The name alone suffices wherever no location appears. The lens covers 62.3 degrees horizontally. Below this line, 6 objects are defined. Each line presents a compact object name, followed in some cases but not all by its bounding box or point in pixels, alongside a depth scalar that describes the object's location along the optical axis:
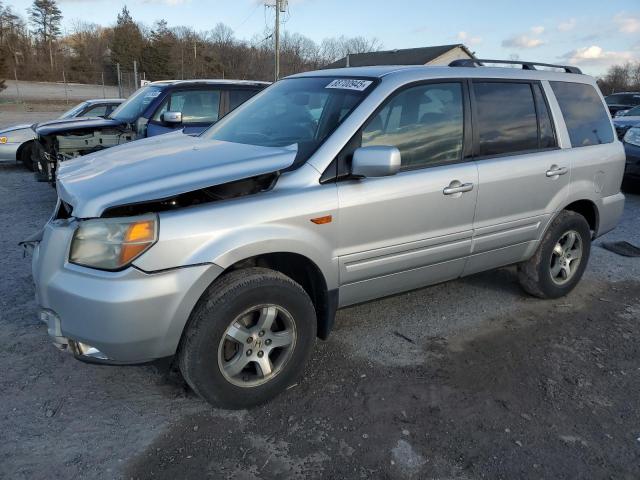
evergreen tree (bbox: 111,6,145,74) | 55.62
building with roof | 33.01
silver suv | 2.52
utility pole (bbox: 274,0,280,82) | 30.42
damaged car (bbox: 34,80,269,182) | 7.34
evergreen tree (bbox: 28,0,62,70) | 65.62
